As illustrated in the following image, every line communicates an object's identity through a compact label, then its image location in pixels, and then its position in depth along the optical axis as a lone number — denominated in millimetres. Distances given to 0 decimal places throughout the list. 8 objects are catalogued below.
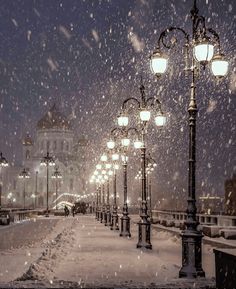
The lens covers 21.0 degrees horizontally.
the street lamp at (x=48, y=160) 81525
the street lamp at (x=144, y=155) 22000
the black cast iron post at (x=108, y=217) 46994
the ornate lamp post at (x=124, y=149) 27688
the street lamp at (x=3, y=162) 55062
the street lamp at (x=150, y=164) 52981
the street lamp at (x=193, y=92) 13945
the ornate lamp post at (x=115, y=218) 38144
